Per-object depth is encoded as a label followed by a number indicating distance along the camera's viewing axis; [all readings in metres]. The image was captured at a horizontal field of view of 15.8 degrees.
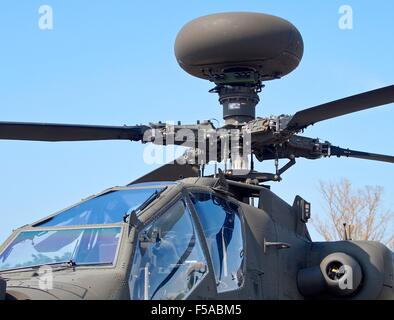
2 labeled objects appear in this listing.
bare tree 43.43
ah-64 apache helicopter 10.45
